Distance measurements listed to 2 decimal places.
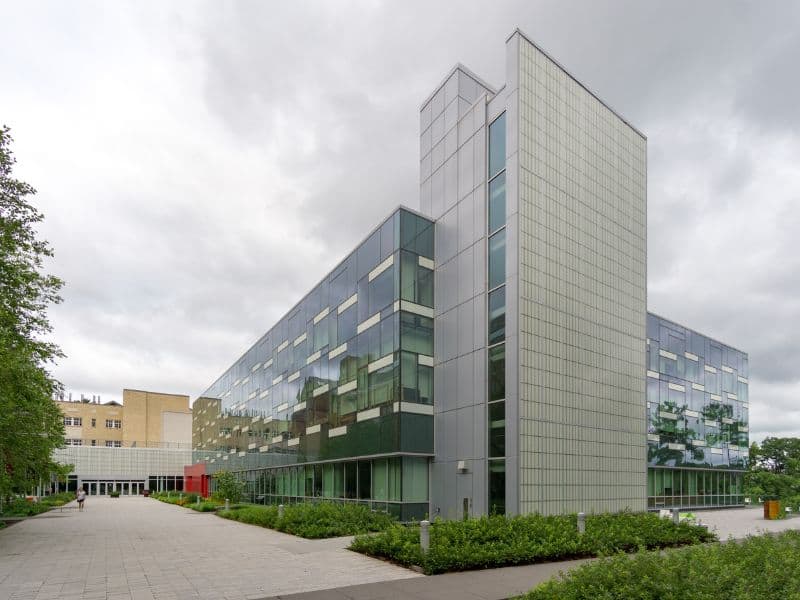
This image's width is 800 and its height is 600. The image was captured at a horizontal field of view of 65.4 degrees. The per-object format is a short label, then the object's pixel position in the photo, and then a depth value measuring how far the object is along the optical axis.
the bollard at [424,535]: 13.71
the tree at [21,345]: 19.36
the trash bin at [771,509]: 32.88
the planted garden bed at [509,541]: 13.52
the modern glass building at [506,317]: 22.72
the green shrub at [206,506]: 41.75
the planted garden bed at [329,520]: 20.70
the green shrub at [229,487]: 42.09
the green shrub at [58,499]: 53.75
